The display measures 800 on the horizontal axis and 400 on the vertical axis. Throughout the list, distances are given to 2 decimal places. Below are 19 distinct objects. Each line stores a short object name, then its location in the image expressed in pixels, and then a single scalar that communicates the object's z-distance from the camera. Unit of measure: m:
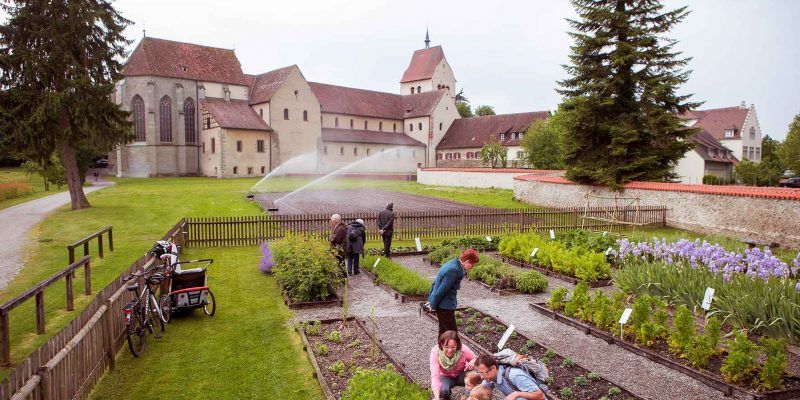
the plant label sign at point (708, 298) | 9.16
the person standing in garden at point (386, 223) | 15.94
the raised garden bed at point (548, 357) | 6.93
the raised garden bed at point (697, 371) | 6.90
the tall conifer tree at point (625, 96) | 29.56
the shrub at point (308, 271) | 11.64
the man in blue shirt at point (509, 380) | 5.59
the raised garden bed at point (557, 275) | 13.48
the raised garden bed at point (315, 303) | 11.40
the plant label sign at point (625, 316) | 8.62
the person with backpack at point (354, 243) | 14.30
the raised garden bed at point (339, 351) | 7.42
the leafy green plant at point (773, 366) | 6.84
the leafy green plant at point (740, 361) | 7.03
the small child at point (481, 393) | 5.14
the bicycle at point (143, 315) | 8.35
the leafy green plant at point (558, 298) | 10.74
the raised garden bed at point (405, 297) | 11.81
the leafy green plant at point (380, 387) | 5.76
